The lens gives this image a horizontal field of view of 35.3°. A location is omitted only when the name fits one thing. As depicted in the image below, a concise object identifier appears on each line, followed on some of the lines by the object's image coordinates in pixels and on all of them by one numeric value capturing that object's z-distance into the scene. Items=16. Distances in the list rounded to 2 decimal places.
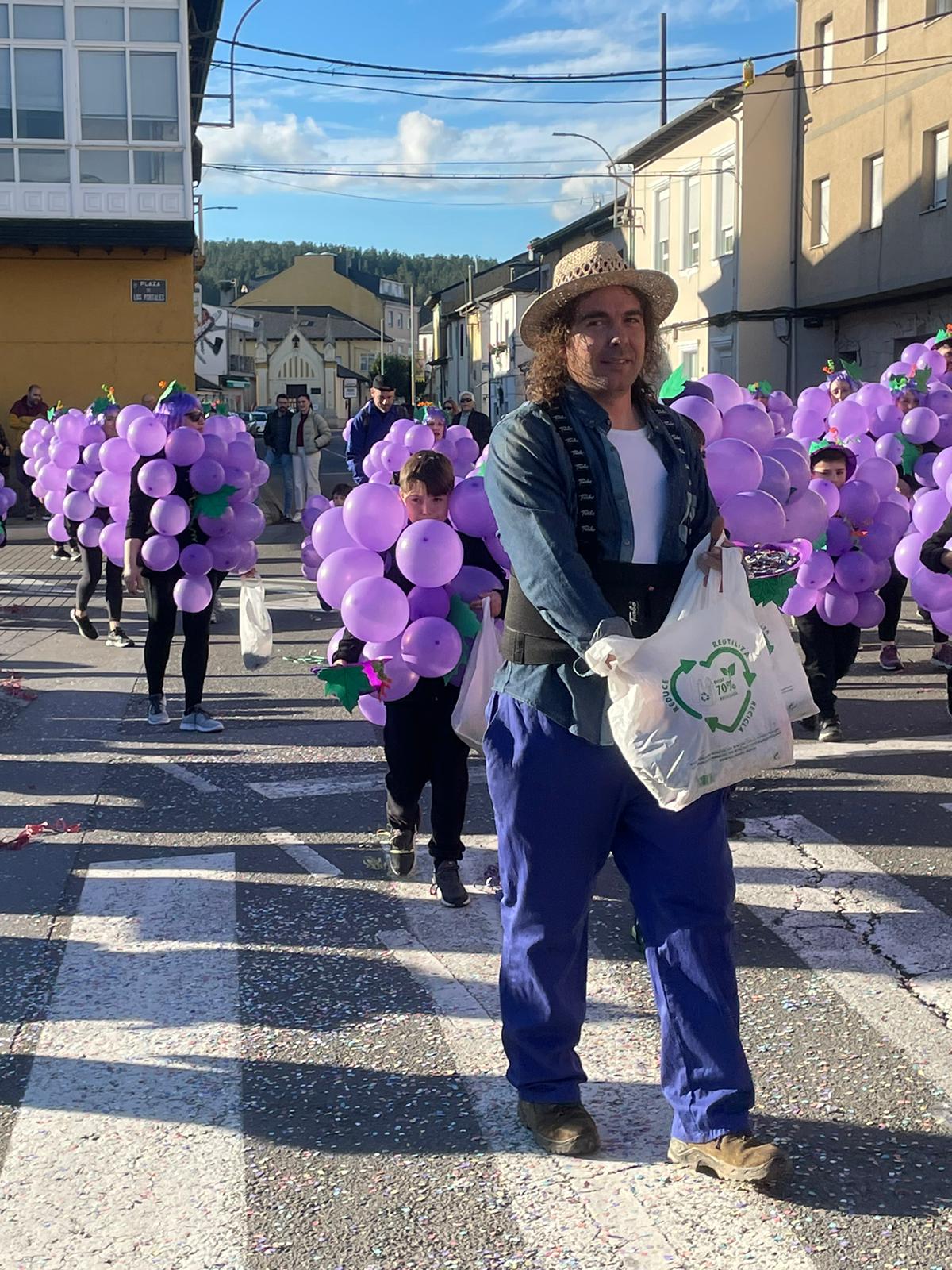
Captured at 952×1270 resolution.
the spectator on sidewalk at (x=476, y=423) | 18.25
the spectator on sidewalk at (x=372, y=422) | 12.37
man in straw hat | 3.32
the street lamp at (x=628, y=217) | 37.91
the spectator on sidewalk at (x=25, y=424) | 24.59
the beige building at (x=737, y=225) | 30.70
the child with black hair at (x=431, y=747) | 5.52
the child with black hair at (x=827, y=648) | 8.27
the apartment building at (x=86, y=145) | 26.72
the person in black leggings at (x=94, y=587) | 11.84
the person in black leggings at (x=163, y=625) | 8.52
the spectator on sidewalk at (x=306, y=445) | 21.83
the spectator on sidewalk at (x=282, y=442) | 22.00
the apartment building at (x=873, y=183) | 24.86
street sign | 28.17
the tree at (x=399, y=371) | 110.50
